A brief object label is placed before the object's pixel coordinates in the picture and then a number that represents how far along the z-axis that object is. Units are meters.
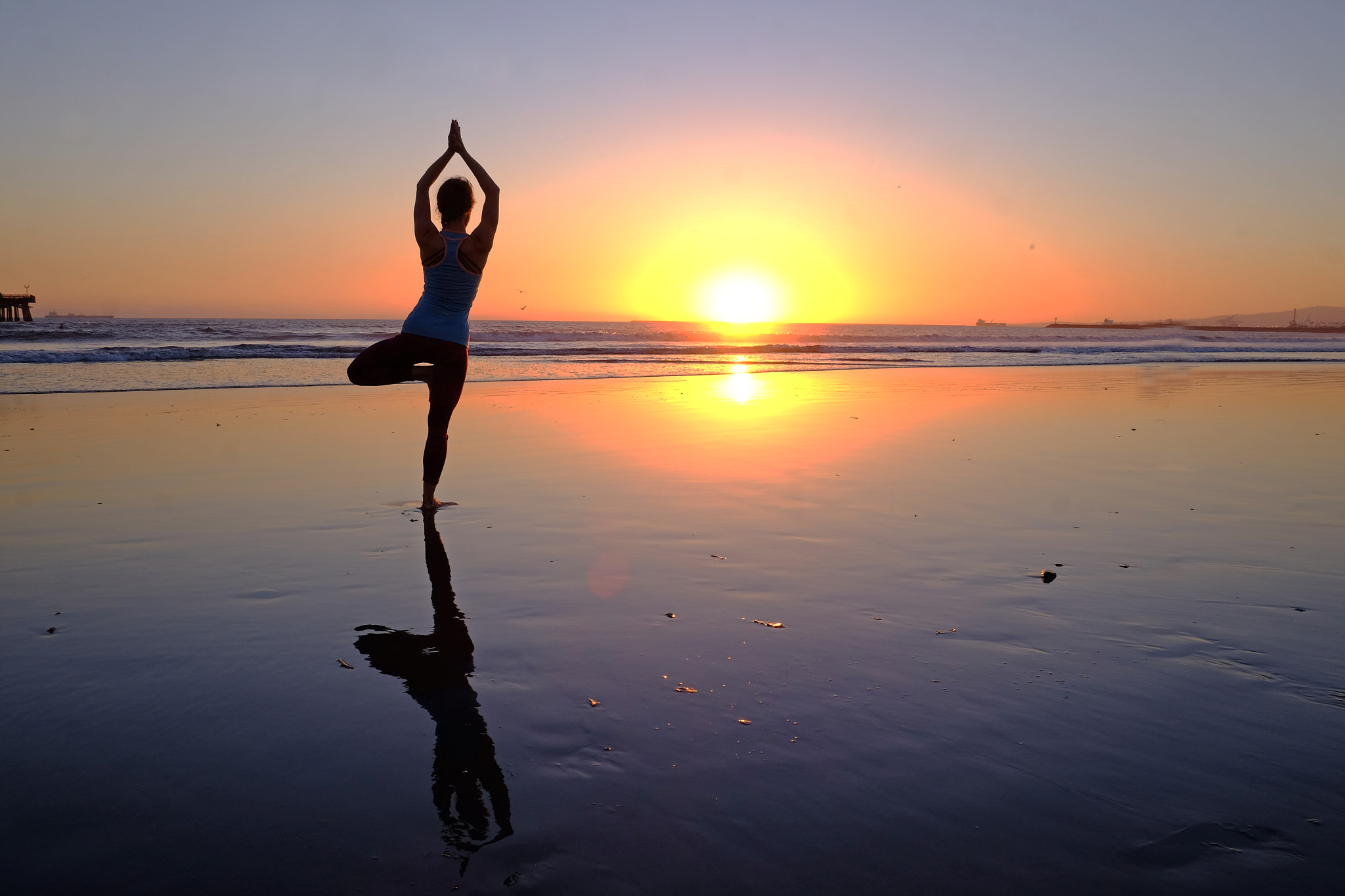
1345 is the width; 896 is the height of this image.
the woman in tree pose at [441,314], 5.22
